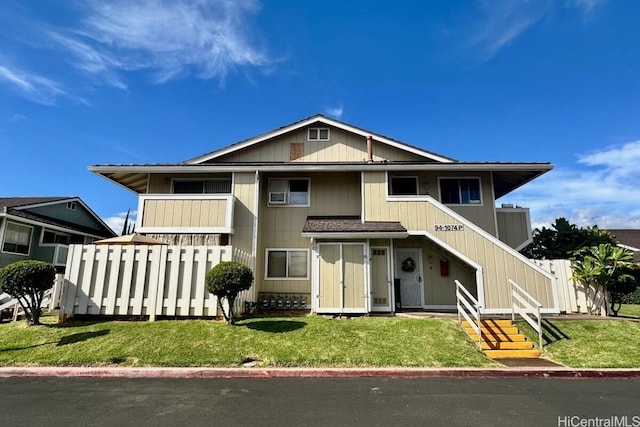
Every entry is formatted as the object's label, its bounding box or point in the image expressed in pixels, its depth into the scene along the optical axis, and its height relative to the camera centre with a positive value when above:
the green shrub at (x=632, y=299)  23.19 -1.23
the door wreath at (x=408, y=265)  13.73 +0.57
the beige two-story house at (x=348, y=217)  11.91 +2.42
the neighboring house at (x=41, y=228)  18.36 +2.97
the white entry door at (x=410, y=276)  13.52 +0.13
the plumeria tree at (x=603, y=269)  11.27 +0.38
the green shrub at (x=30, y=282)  8.91 -0.14
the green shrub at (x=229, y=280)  9.09 -0.05
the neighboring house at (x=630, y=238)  27.62 +3.86
